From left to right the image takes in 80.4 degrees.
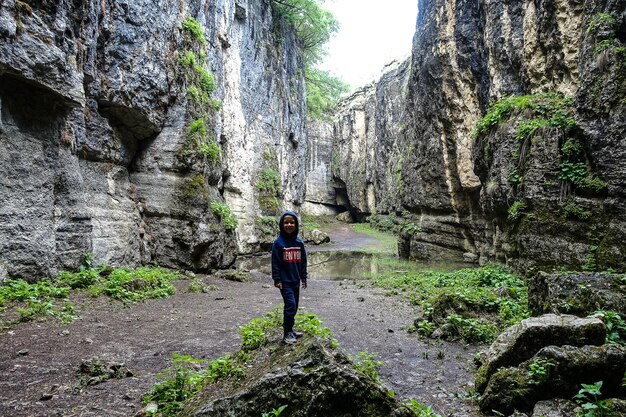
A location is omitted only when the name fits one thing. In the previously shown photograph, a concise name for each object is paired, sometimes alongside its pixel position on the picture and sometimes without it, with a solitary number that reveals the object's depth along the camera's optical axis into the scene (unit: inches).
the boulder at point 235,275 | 508.3
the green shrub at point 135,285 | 320.2
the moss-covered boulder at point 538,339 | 152.8
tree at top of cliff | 1087.6
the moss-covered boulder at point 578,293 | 190.5
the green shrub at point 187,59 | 538.5
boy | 183.5
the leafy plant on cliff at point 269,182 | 909.8
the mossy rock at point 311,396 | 103.3
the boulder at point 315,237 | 1258.1
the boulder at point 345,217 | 1950.7
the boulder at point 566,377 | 127.3
